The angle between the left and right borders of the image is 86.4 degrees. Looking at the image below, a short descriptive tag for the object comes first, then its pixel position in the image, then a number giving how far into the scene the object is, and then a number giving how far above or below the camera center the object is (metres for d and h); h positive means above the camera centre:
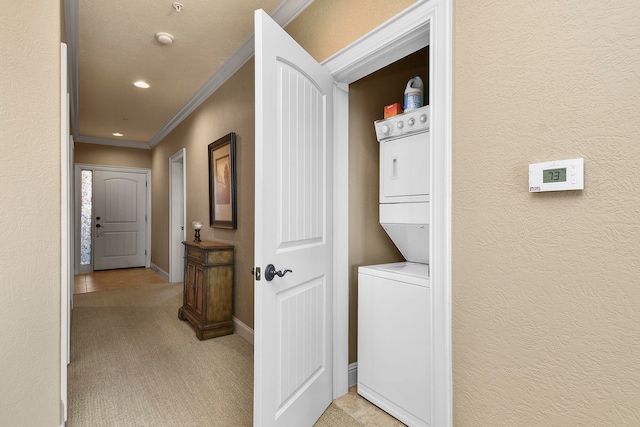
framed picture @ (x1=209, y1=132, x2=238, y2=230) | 3.41 +0.32
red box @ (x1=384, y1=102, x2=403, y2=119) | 2.07 +0.62
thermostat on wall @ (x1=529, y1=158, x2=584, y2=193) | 1.05 +0.12
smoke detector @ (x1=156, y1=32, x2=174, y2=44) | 2.79 +1.45
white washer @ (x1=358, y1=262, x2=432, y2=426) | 1.74 -0.71
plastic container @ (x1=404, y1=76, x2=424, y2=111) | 1.97 +0.67
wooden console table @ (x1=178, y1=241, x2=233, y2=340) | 3.20 -0.77
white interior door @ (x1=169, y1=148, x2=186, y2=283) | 5.78 -0.19
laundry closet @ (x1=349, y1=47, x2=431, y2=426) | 1.77 -0.35
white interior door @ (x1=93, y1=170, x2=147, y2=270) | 6.90 -0.16
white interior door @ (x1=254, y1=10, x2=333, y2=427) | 1.45 -0.09
